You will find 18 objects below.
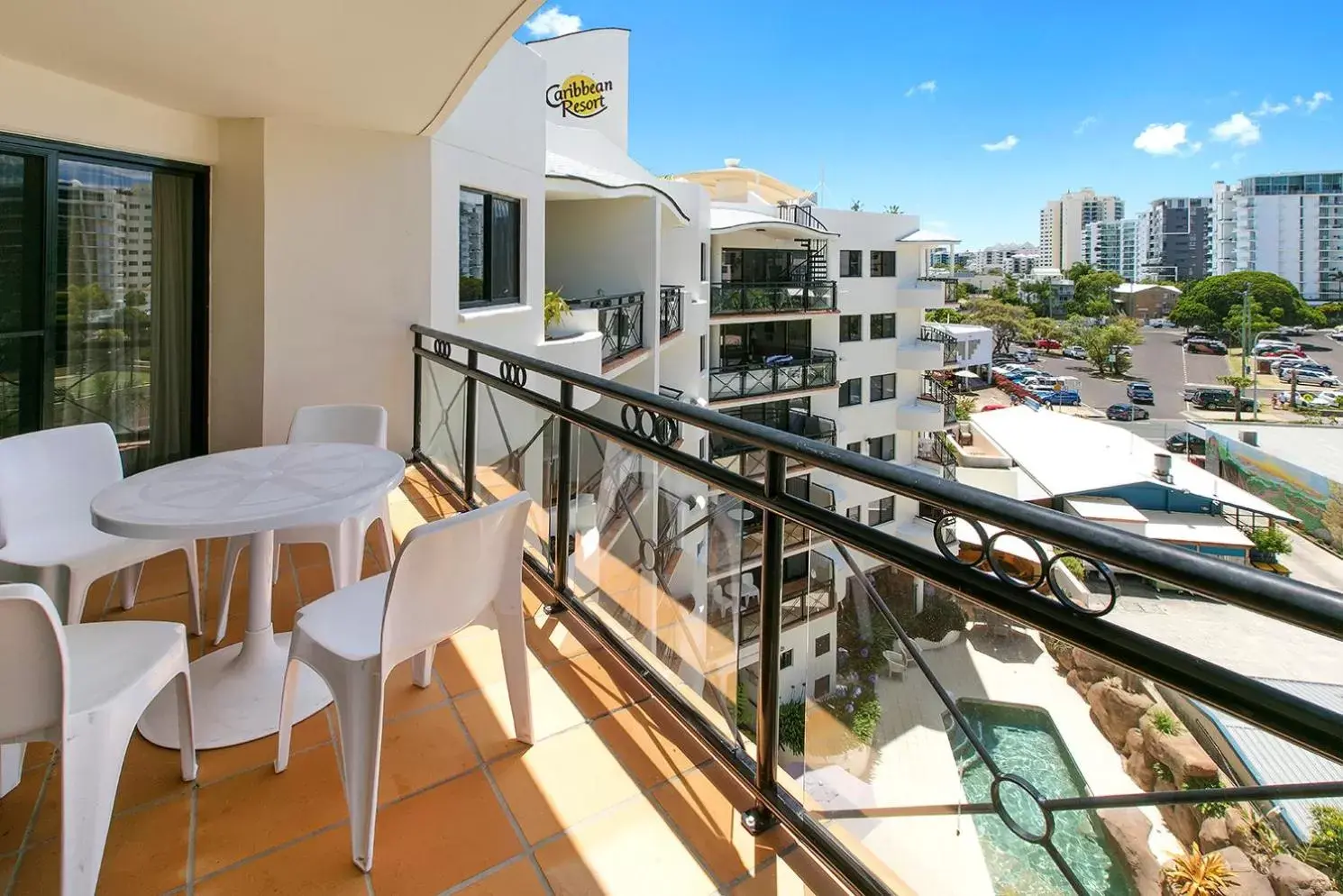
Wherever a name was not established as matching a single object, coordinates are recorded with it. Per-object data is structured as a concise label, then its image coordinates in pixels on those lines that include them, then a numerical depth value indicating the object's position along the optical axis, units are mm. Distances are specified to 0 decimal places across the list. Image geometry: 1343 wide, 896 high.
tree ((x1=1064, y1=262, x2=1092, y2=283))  65688
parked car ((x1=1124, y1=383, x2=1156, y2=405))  37812
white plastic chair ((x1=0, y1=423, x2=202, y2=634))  2053
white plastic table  1755
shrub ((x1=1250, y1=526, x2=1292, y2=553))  18656
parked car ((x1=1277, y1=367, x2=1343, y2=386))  39375
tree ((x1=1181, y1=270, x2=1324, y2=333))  51469
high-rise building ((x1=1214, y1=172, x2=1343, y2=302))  69188
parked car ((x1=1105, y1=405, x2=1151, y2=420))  35781
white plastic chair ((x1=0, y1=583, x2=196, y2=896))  1185
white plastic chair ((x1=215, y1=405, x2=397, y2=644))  2465
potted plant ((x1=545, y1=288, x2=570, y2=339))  7660
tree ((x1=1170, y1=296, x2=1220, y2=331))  53969
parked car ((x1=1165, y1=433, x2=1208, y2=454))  29797
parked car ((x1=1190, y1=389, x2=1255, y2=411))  37156
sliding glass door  3363
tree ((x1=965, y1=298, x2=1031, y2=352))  52500
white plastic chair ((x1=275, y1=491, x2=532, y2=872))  1437
